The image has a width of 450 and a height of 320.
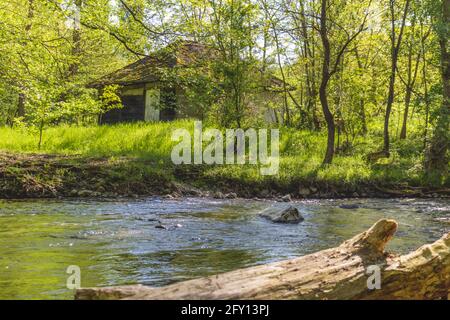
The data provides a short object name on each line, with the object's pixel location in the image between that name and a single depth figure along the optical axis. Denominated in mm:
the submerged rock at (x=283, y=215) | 10031
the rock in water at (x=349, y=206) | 12625
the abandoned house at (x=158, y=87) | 18422
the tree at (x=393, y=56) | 20083
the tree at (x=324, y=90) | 17297
